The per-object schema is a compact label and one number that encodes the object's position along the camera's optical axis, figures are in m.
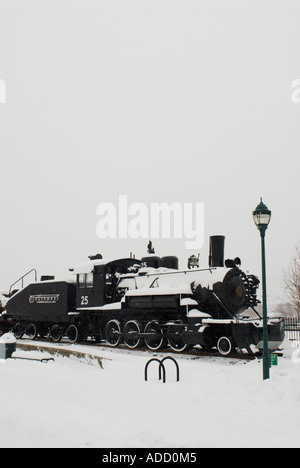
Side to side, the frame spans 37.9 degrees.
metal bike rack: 8.54
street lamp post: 8.56
